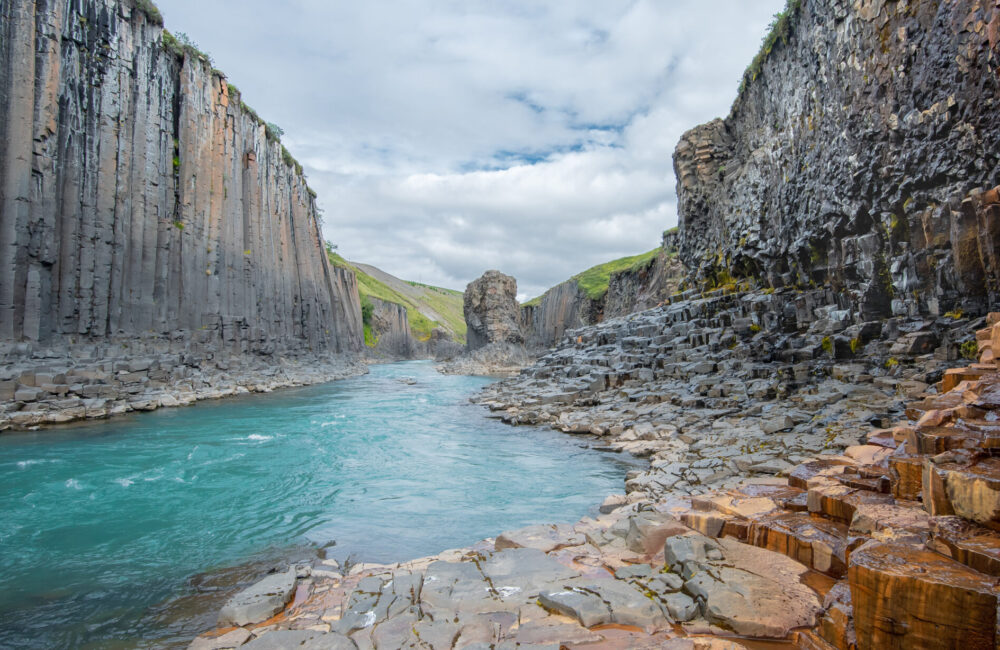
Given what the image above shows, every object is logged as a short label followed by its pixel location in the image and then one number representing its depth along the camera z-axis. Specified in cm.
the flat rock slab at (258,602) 486
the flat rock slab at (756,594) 355
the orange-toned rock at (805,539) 408
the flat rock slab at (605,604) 388
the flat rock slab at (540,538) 596
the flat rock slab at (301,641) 395
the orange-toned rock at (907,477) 434
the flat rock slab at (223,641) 427
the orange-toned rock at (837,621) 315
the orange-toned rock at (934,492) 369
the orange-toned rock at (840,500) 446
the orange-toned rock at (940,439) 436
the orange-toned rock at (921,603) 263
